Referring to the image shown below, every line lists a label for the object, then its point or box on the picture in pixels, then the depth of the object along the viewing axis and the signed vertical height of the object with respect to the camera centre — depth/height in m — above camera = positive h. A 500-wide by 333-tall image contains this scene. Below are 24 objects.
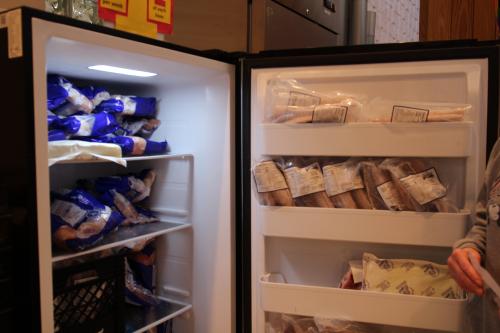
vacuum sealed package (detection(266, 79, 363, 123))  1.13 +0.09
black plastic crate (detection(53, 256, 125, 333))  1.14 -0.41
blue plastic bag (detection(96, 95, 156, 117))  1.33 +0.10
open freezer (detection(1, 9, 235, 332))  1.08 -0.11
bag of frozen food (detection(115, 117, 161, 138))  1.45 +0.04
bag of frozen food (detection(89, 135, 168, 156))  1.30 -0.02
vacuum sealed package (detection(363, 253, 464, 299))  1.11 -0.34
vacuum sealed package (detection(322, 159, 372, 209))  1.15 -0.12
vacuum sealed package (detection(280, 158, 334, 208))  1.16 -0.12
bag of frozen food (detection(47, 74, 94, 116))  1.19 +0.11
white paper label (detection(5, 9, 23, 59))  0.81 +0.19
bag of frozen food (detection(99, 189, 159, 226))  1.39 -0.20
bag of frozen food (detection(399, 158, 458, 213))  1.06 -0.11
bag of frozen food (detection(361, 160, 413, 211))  1.11 -0.12
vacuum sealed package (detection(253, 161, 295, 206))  1.16 -0.12
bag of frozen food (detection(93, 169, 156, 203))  1.41 -0.14
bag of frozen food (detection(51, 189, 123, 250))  1.09 -0.20
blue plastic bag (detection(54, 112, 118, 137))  1.16 +0.04
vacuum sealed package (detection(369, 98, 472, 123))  1.08 +0.07
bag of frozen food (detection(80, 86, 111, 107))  1.30 +0.13
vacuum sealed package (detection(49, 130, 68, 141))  1.12 +0.01
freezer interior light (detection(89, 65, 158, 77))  1.17 +0.18
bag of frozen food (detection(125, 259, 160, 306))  1.44 -0.49
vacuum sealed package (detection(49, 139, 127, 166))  1.07 -0.03
